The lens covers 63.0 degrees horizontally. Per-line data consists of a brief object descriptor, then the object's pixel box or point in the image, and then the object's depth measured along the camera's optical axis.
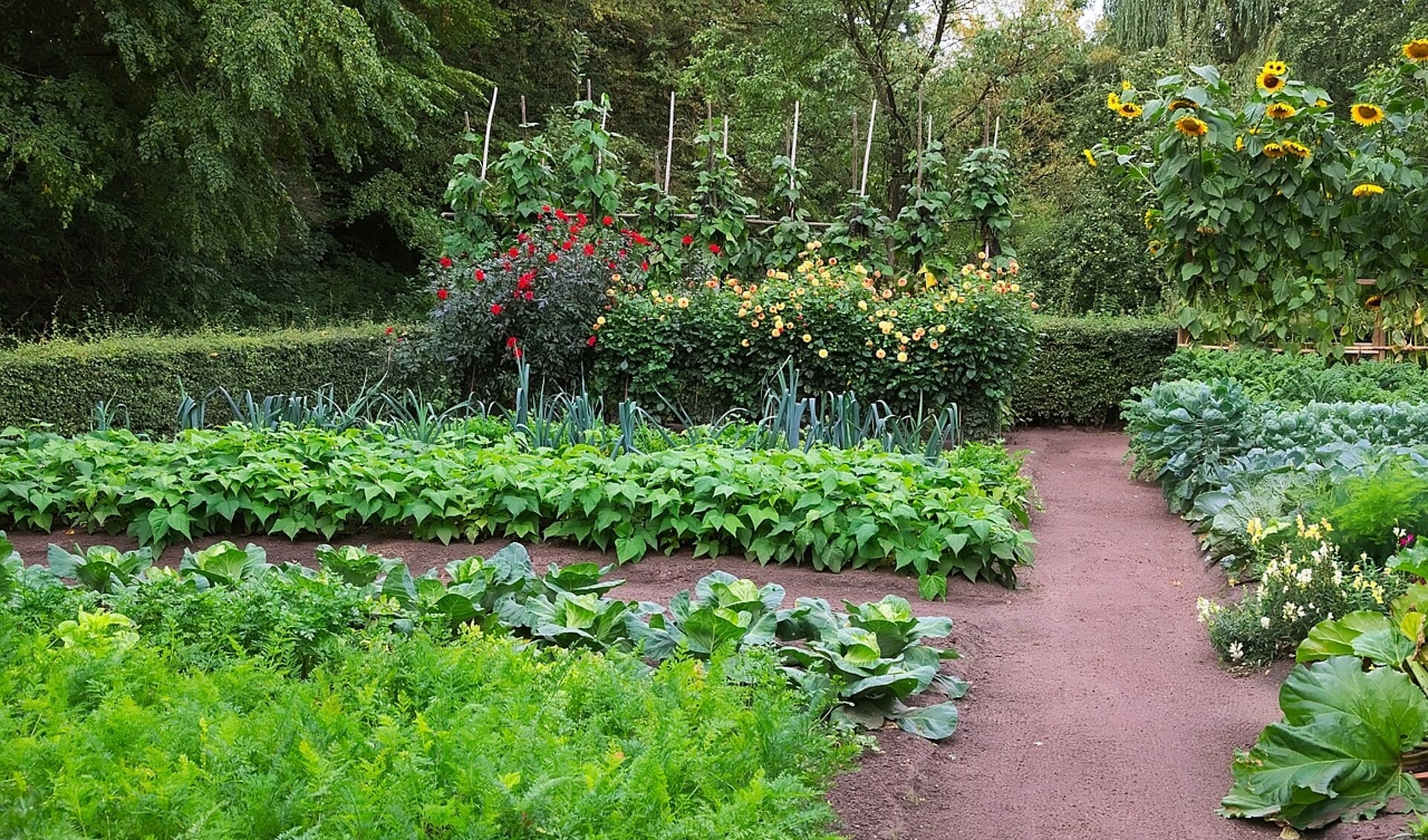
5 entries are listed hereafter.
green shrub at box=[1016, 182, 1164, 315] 16.33
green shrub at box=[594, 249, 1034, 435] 8.70
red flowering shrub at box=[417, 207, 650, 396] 9.12
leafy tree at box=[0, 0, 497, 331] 11.59
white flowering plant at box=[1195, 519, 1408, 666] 4.19
